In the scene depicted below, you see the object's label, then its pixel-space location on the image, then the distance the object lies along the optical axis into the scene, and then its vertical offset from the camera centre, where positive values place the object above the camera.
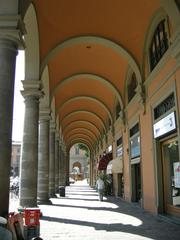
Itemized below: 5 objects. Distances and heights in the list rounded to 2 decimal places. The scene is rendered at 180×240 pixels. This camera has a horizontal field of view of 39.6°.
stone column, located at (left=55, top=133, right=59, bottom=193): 19.78 +0.75
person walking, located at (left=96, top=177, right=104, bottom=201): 14.16 -1.24
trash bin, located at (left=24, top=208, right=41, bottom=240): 4.32 -0.97
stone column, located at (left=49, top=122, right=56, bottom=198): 16.11 +0.25
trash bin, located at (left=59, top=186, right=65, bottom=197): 17.20 -1.70
